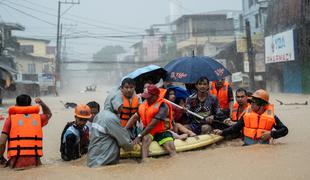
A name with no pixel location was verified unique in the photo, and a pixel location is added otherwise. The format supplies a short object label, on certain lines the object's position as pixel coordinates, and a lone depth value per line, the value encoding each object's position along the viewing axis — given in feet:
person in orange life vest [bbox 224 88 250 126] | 23.65
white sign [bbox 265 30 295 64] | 78.38
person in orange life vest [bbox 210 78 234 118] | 27.53
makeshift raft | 20.02
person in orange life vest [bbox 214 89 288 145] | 19.51
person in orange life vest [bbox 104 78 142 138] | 19.79
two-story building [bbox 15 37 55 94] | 131.95
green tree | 335.57
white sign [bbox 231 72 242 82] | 100.94
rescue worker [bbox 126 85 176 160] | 19.11
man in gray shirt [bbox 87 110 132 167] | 18.51
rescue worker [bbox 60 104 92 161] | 20.32
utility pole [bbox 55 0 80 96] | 138.14
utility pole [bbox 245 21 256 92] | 81.97
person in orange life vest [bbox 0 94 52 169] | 18.80
